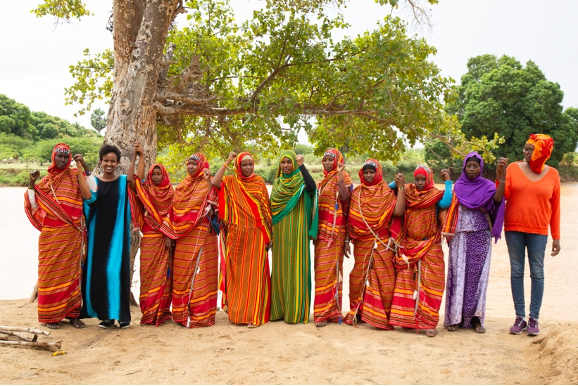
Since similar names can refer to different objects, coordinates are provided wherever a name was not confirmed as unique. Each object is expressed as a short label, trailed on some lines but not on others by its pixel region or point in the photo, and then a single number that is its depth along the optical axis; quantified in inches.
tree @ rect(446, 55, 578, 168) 1141.1
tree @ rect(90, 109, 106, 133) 2068.2
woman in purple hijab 195.3
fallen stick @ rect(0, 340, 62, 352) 166.4
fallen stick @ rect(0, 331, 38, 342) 171.8
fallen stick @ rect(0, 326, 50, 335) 166.6
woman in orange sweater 190.7
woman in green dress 208.4
